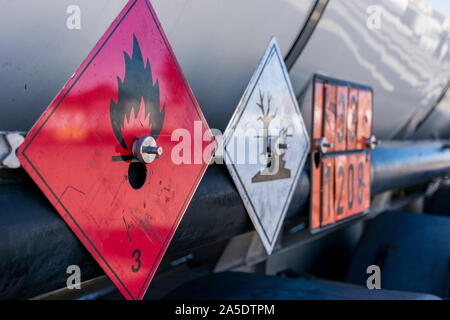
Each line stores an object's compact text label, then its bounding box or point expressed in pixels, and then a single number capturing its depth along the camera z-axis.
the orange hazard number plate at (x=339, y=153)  1.36
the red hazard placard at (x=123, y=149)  0.62
